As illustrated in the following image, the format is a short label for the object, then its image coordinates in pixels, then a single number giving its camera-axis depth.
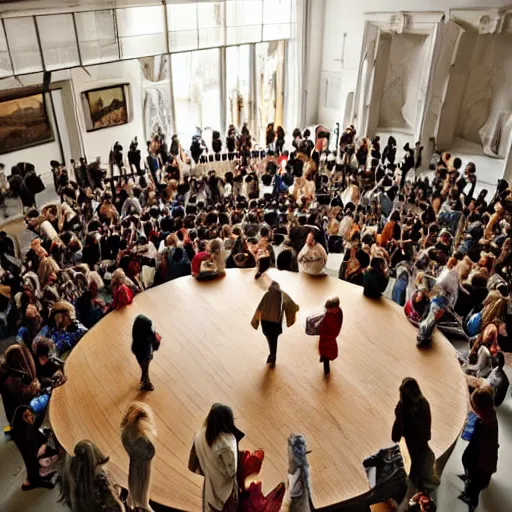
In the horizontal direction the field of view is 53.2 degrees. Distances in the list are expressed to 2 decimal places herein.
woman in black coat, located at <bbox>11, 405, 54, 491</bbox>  4.51
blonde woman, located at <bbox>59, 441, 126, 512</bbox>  3.12
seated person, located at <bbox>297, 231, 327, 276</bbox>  6.72
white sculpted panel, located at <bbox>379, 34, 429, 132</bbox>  14.08
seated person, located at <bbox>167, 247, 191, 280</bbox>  7.12
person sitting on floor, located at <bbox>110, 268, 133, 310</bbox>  6.14
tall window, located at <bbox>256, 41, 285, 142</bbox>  16.06
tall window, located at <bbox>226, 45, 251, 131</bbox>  15.49
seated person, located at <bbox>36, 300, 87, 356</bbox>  5.37
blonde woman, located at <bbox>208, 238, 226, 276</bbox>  6.69
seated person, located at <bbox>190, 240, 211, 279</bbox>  6.85
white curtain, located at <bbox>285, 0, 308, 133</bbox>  15.73
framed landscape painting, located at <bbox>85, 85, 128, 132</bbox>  12.66
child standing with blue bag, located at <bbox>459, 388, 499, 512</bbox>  4.21
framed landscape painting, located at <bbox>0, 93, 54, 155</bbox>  11.26
